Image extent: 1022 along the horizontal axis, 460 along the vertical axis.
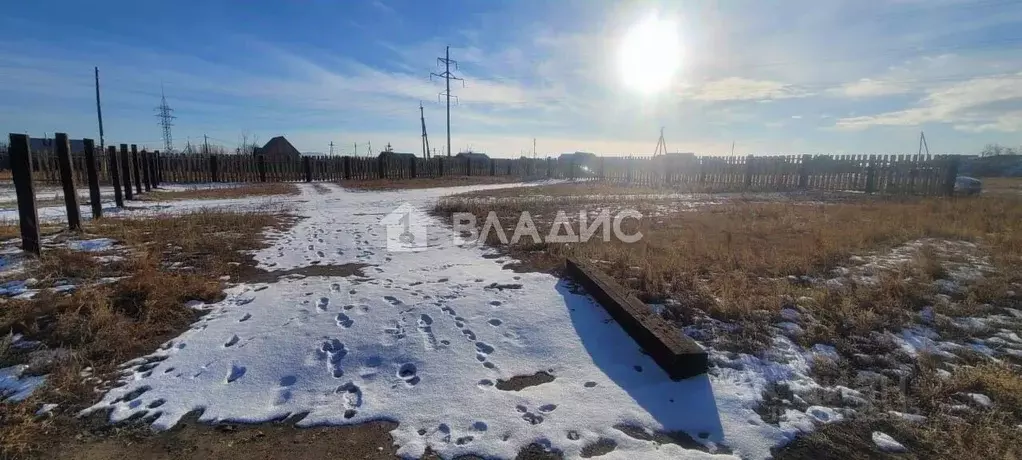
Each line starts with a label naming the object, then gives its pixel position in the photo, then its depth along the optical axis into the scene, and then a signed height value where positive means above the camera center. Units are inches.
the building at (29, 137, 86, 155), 1564.2 +150.3
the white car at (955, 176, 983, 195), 637.3 -11.0
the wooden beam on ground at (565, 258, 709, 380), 123.8 -48.2
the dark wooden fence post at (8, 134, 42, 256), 217.2 -6.4
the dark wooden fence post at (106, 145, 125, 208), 447.5 +3.2
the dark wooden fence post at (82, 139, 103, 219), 357.0 +0.9
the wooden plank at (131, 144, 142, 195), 594.2 +9.9
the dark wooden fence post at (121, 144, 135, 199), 514.9 +10.9
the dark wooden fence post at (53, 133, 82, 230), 282.4 +0.7
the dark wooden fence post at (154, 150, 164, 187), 816.1 +19.8
